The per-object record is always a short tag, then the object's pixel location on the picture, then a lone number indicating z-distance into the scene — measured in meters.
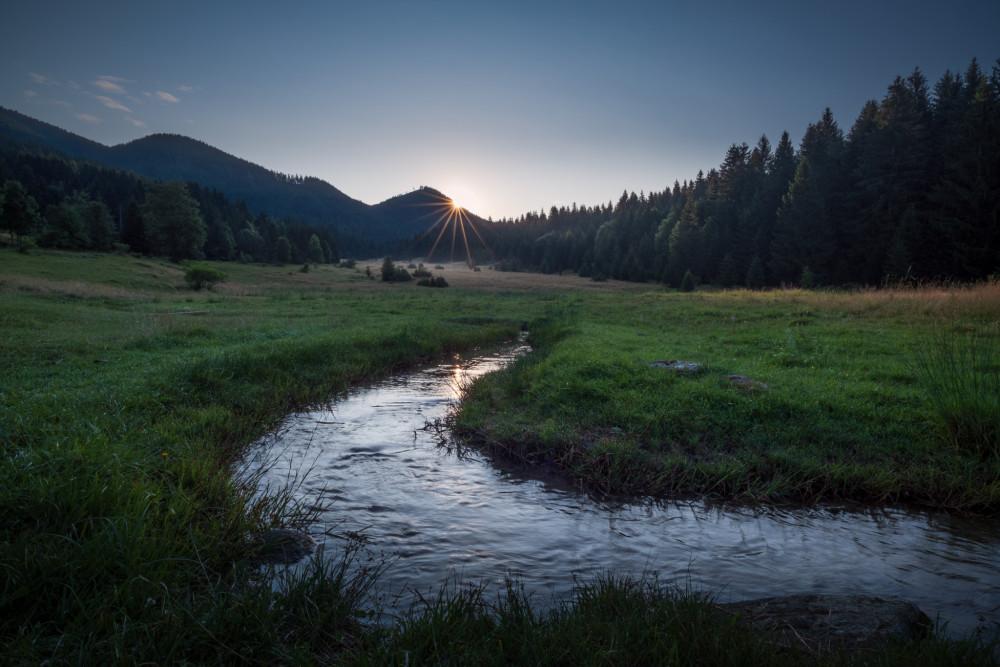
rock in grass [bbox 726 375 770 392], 8.85
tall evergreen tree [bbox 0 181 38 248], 53.62
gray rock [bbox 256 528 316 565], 4.35
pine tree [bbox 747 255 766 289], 55.91
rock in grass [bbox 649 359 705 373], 10.20
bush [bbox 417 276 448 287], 55.47
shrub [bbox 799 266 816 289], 45.53
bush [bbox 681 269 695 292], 53.88
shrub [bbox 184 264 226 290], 39.44
